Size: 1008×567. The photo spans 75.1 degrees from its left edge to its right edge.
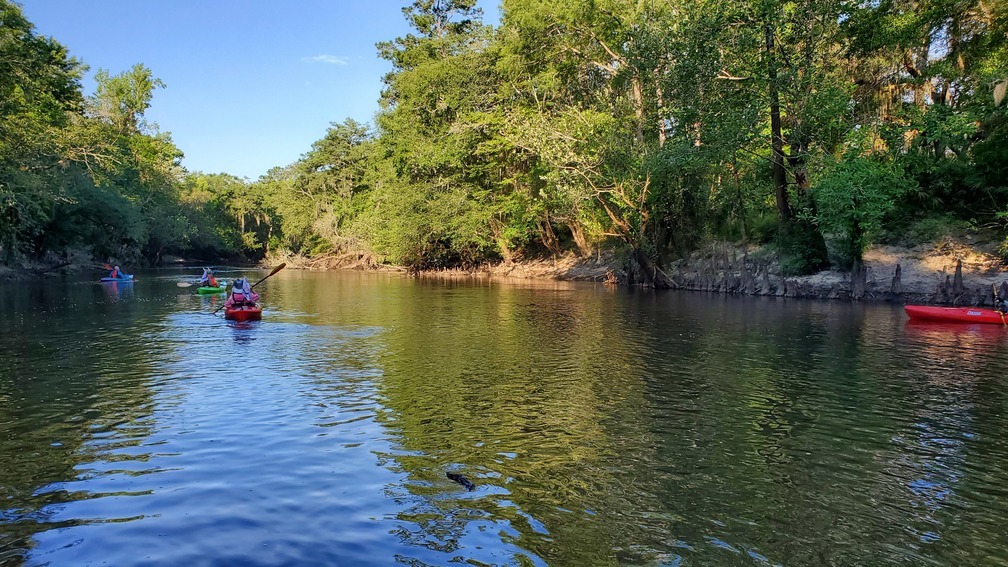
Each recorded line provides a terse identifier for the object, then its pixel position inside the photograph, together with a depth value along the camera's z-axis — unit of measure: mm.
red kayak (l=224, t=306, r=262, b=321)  24547
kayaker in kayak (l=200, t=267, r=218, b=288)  39066
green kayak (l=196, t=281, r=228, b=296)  37531
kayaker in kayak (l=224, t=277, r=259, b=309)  24991
